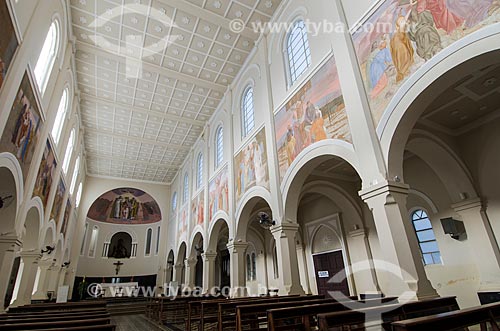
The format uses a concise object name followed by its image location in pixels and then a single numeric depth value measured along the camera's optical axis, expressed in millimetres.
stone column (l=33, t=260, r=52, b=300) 13125
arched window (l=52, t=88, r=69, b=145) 11258
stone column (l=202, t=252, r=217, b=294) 12845
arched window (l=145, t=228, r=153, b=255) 24086
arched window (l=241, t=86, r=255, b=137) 11349
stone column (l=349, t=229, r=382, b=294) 9562
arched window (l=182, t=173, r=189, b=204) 19430
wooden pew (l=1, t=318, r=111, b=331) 3029
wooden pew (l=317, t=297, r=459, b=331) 2785
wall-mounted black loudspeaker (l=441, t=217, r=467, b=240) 7348
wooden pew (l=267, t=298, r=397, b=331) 3572
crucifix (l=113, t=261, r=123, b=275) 22297
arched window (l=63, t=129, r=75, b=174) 14016
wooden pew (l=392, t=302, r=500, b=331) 2002
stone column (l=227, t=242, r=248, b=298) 10277
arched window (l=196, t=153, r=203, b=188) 16861
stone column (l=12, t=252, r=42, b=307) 9828
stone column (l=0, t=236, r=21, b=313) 7477
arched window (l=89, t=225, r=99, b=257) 22453
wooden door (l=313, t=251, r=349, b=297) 10922
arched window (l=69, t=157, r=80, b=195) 16784
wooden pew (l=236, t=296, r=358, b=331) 4324
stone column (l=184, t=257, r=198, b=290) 15584
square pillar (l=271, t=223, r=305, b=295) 7328
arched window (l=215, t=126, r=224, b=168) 14063
